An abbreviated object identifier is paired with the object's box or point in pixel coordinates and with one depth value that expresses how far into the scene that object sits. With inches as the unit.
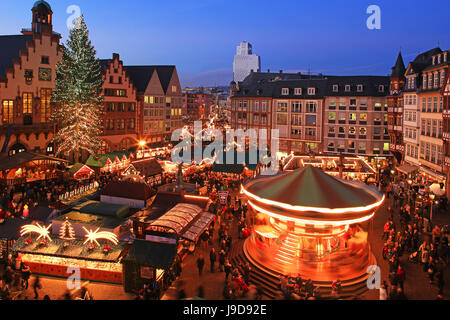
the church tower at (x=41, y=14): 1819.6
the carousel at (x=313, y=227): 647.1
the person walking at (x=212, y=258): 716.3
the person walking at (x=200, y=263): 686.5
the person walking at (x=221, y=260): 719.1
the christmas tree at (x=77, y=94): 1567.4
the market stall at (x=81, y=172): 1365.7
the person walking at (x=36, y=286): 608.7
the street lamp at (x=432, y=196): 1076.5
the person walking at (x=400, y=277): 607.5
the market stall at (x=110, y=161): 1494.8
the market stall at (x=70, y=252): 665.0
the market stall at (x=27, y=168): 1244.3
